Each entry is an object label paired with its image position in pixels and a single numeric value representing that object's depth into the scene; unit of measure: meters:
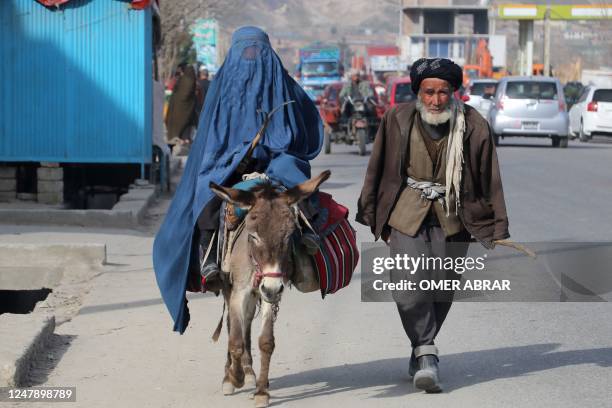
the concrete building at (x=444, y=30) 125.19
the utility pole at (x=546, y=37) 70.88
